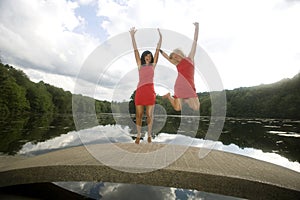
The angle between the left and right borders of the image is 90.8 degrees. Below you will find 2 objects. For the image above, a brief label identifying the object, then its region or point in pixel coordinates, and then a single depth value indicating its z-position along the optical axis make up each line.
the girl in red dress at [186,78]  2.91
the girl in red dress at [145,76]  3.32
